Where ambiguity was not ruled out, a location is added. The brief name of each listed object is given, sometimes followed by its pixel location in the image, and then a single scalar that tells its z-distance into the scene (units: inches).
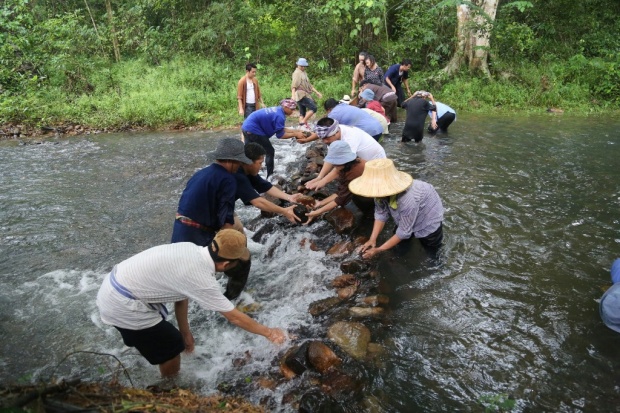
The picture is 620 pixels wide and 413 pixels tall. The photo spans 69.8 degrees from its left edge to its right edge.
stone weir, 135.7
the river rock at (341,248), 226.8
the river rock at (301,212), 247.4
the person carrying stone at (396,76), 487.2
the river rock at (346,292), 190.7
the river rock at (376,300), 182.1
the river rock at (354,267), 206.4
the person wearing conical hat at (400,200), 186.5
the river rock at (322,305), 182.2
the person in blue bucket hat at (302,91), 458.9
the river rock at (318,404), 125.3
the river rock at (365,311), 175.9
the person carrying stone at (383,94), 434.3
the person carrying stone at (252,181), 199.6
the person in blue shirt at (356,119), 297.6
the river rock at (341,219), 243.1
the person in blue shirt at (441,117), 417.7
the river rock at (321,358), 145.9
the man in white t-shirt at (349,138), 236.4
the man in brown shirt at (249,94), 388.5
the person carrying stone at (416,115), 384.5
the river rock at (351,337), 155.0
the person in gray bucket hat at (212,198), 171.8
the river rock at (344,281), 198.5
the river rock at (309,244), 238.4
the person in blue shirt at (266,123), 281.3
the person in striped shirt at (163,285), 120.4
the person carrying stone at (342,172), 216.5
